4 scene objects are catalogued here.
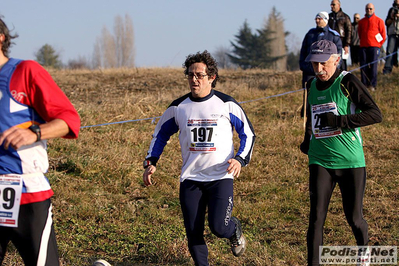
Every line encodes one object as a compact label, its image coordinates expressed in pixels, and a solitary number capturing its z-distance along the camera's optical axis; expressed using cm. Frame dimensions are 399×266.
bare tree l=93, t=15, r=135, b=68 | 8950
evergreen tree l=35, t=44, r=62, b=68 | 6888
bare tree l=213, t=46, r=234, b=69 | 10106
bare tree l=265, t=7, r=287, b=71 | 6947
